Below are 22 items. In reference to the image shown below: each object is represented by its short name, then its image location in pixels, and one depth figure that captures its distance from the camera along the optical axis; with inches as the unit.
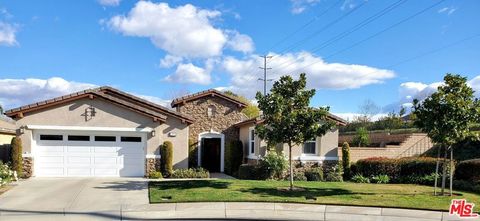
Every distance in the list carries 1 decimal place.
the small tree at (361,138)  1228.9
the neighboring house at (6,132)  1046.9
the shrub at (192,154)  1005.5
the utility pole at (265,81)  2201.5
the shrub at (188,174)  818.8
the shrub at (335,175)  846.5
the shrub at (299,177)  836.0
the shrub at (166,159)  821.2
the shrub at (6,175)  616.0
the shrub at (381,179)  813.2
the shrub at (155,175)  797.1
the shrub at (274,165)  824.3
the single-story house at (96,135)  783.7
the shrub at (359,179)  826.2
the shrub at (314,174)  853.8
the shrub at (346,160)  901.2
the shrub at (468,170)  717.3
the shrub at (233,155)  975.6
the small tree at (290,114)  609.0
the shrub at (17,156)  756.0
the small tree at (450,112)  545.6
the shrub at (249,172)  834.2
